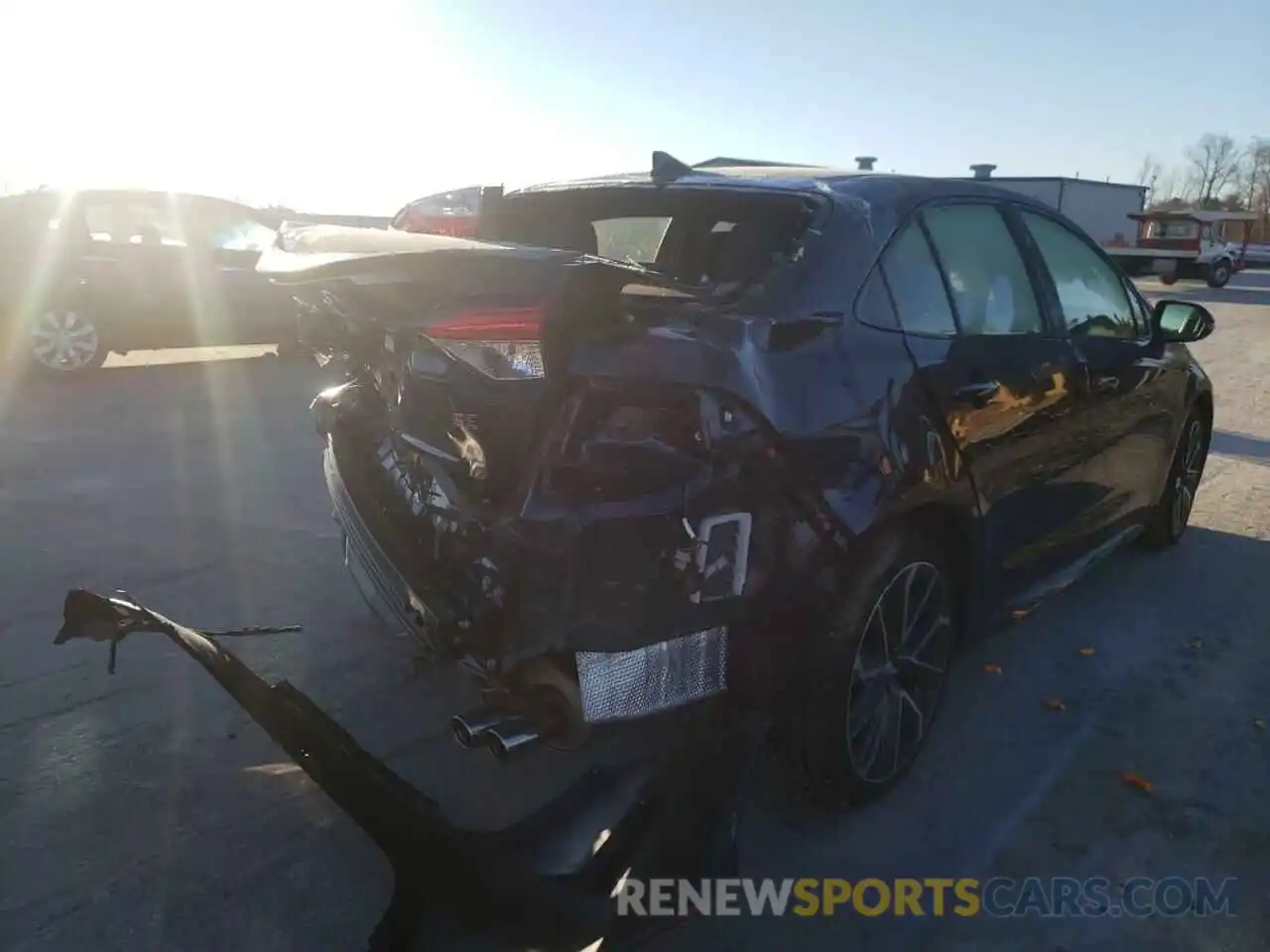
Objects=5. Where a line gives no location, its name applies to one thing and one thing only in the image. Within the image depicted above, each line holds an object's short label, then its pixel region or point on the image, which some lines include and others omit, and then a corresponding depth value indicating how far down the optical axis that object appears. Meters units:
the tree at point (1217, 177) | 100.38
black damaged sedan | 2.44
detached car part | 2.14
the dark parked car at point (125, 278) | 9.59
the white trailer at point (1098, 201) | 35.88
